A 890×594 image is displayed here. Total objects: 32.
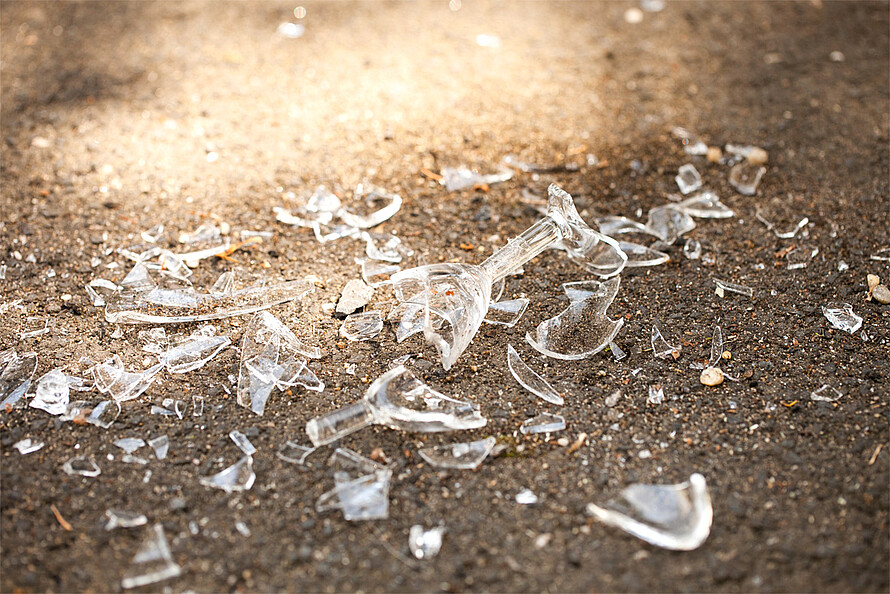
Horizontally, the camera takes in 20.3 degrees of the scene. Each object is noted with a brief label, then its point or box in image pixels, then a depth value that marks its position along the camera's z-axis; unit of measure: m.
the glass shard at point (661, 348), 1.15
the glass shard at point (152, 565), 1.07
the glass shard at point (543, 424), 1.12
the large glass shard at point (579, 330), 1.15
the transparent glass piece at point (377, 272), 1.19
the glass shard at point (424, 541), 1.08
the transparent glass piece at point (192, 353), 1.14
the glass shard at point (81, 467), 1.10
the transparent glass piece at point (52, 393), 1.13
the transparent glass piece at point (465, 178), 1.25
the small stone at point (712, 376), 1.14
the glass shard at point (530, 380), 1.13
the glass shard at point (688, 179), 1.25
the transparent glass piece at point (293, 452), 1.11
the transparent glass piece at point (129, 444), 1.11
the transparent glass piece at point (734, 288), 1.18
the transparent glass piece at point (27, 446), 1.11
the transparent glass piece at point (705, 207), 1.23
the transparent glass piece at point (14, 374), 1.13
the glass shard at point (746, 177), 1.25
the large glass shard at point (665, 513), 1.07
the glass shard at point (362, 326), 1.16
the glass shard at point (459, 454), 1.10
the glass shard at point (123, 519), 1.08
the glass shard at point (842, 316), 1.16
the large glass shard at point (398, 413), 1.11
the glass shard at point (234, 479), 1.10
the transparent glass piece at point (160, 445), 1.11
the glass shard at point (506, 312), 1.17
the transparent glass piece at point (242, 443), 1.11
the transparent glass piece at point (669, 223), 1.22
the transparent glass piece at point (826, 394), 1.13
